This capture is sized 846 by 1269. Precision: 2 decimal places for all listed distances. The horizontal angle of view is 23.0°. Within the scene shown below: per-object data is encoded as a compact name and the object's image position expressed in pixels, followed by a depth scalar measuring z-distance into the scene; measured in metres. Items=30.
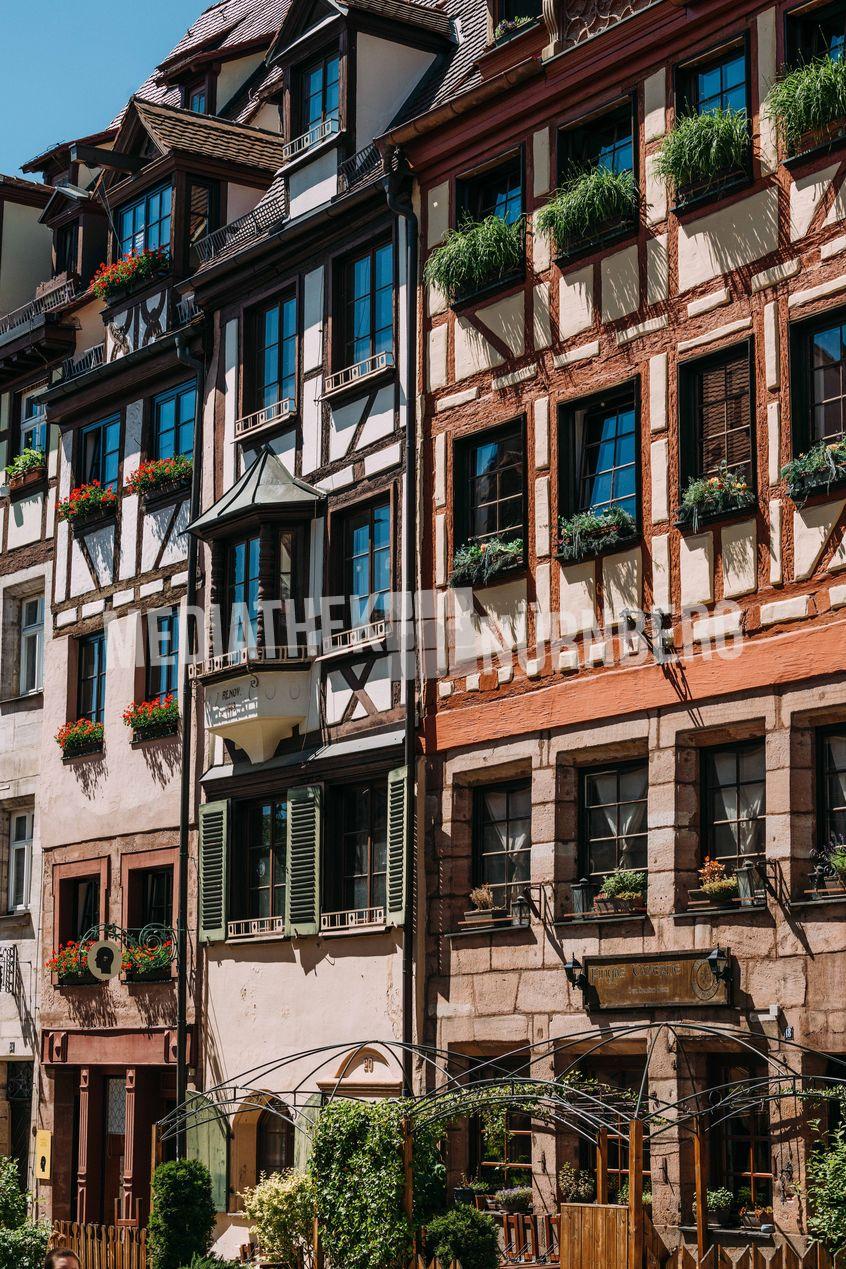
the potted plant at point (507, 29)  20.02
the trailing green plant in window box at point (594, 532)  17.64
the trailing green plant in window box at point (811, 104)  16.08
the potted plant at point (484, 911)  18.69
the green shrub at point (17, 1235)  18.20
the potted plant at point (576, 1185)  17.30
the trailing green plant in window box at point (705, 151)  16.97
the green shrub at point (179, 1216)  18.84
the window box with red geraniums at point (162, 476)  24.36
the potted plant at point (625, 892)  17.23
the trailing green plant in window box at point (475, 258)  19.28
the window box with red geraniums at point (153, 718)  23.88
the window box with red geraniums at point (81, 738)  25.39
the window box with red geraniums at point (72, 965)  24.66
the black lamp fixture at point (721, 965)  16.03
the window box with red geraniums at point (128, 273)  25.58
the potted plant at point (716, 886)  16.28
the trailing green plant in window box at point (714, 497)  16.56
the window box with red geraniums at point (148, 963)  23.23
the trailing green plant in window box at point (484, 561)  18.78
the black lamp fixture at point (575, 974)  17.50
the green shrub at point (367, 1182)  15.55
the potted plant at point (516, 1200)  17.80
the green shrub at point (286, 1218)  17.61
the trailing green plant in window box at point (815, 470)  15.71
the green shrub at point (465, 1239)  15.61
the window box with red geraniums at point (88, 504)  25.92
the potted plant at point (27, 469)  27.78
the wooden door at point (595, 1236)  13.88
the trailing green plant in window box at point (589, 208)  18.08
